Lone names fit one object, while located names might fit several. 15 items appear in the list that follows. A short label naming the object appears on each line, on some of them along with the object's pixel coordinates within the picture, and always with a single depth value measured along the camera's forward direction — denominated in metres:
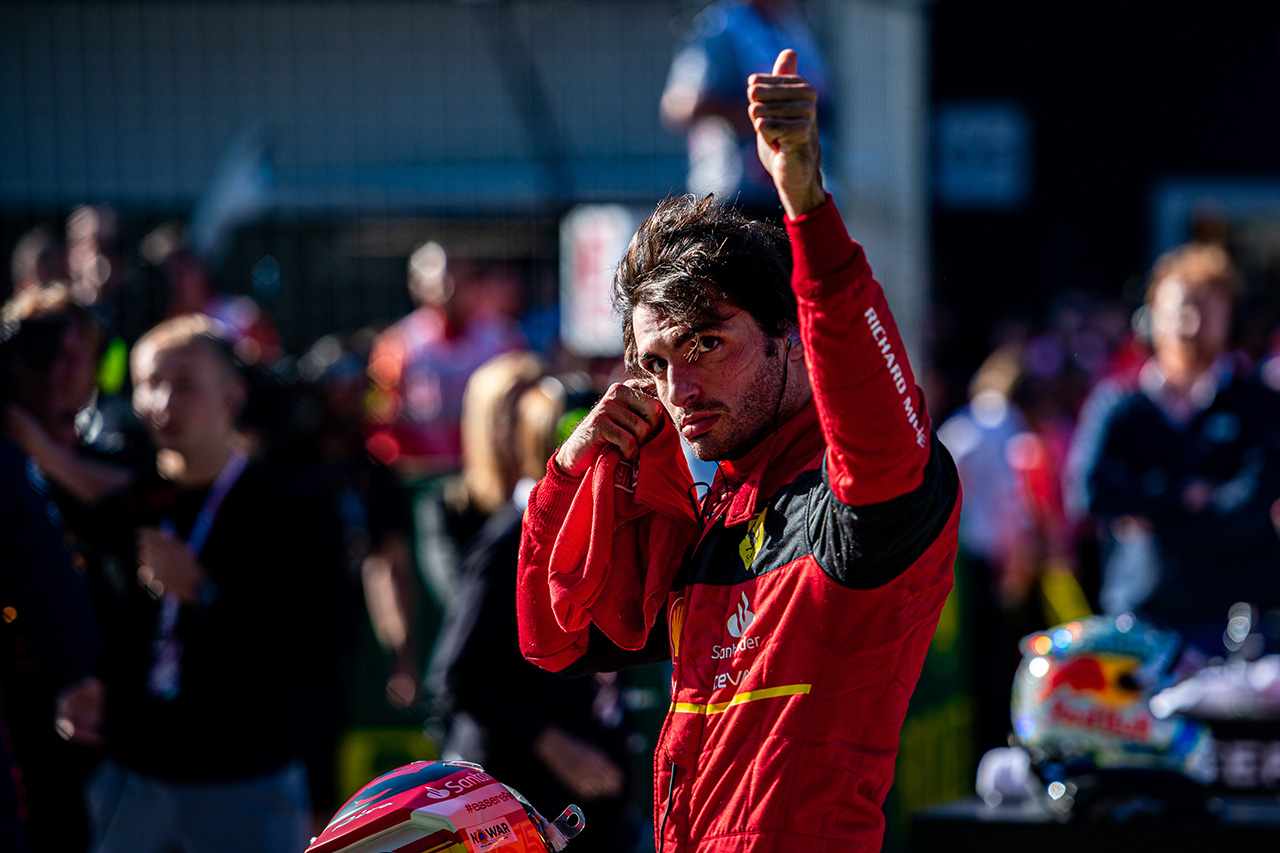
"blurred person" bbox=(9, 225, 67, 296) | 12.46
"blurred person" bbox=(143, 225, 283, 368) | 13.89
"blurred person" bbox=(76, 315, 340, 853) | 7.40
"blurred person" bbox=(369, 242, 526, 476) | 14.32
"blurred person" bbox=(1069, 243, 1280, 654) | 10.30
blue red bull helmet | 6.65
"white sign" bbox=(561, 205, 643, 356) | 15.98
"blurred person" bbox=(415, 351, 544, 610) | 8.72
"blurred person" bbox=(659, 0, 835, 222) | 11.79
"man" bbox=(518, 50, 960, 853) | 3.49
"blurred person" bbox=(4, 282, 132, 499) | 7.81
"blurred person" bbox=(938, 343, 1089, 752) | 15.66
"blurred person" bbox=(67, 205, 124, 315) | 12.11
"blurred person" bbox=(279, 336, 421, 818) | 11.67
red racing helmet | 4.01
